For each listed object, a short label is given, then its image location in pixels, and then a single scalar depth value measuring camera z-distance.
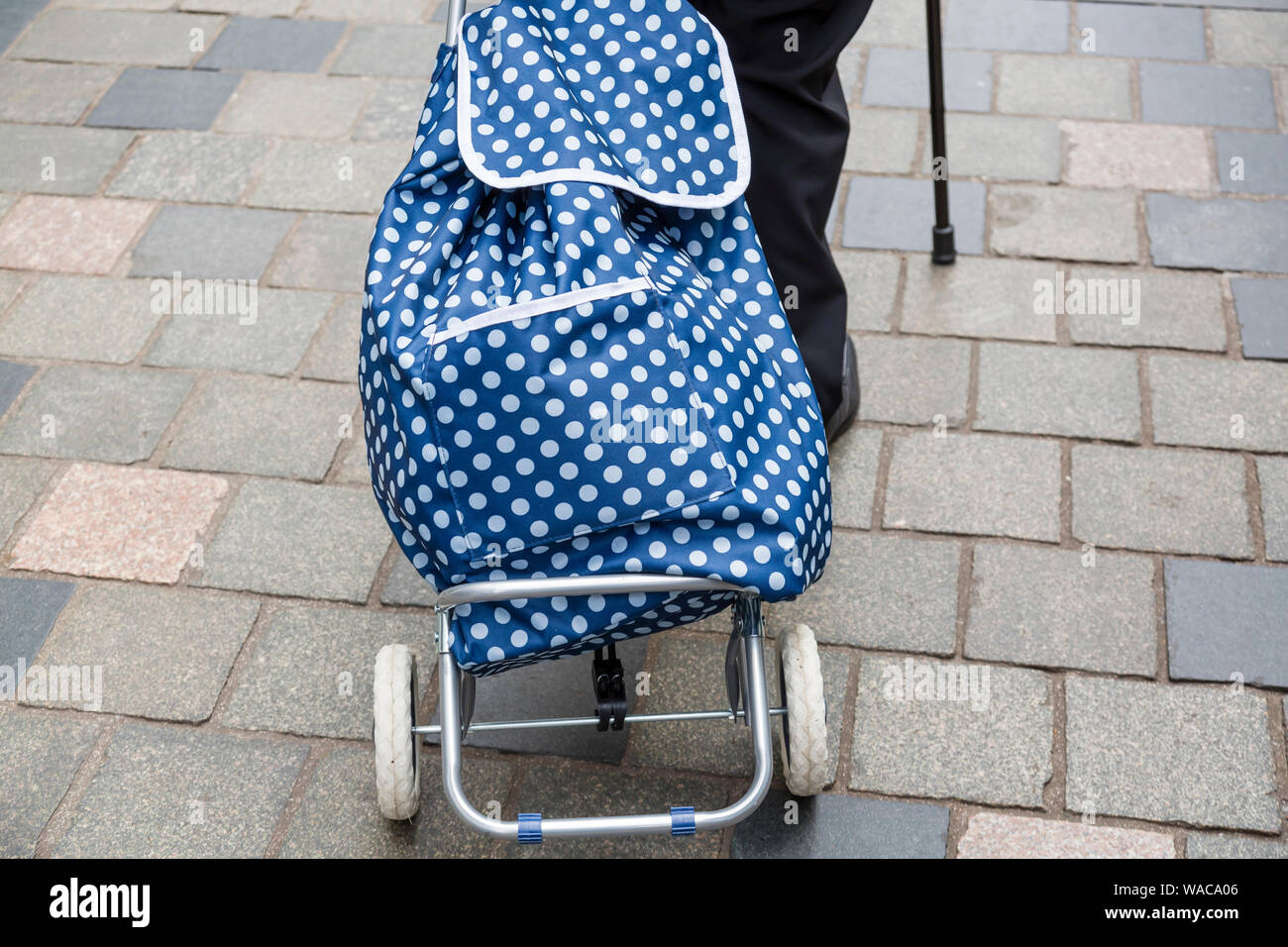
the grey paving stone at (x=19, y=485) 2.51
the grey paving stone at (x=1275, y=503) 2.31
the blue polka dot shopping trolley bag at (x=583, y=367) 1.53
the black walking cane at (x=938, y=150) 2.55
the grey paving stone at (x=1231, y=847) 1.88
